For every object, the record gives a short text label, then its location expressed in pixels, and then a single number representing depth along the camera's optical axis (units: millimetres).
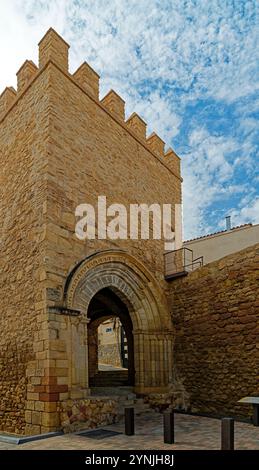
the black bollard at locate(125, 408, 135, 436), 6047
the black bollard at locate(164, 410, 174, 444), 5410
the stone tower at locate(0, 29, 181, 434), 6957
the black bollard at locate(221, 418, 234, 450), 4638
